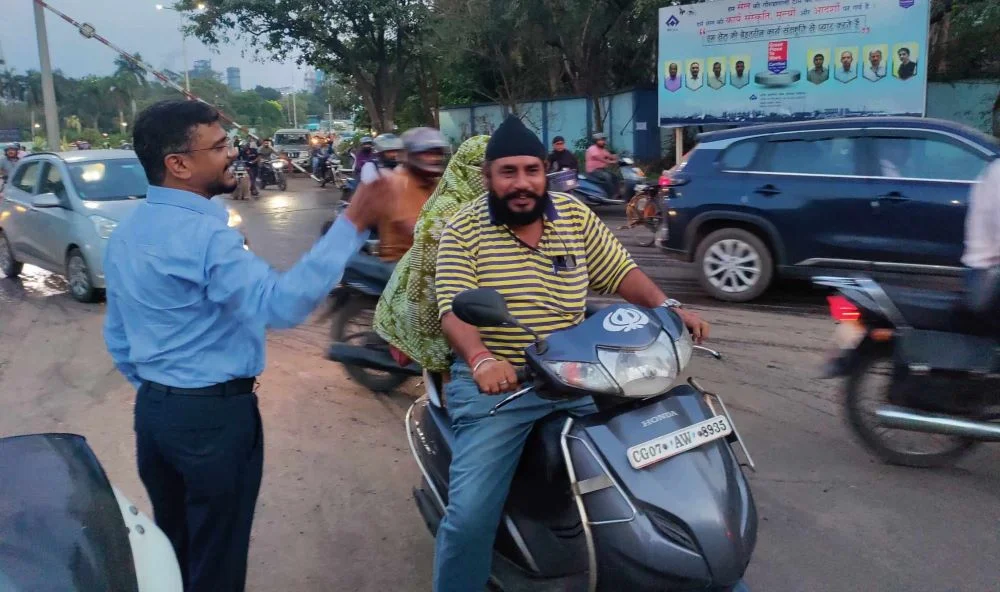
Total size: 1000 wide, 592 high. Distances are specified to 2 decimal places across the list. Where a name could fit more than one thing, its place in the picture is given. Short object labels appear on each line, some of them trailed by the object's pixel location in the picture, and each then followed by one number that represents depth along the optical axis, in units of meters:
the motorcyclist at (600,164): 14.88
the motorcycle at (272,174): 26.52
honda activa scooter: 2.22
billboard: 16.25
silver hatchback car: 8.92
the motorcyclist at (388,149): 7.08
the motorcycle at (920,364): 3.99
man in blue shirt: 2.26
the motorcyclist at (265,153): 25.78
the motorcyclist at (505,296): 2.70
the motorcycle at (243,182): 22.33
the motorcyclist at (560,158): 15.22
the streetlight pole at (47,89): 17.59
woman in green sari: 3.36
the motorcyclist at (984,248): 3.90
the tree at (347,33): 28.05
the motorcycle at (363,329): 5.45
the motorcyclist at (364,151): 13.72
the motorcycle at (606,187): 14.41
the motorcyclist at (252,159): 24.30
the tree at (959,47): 17.86
